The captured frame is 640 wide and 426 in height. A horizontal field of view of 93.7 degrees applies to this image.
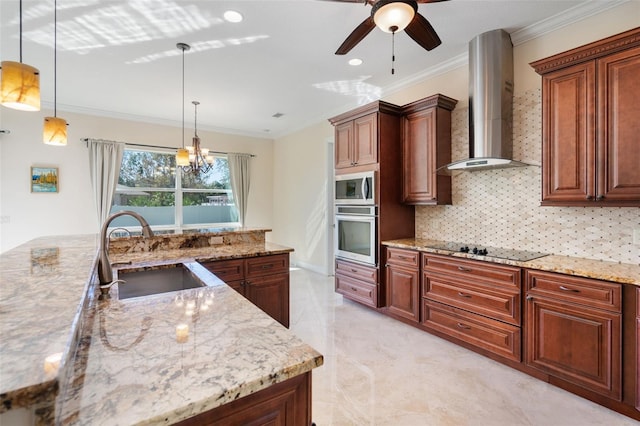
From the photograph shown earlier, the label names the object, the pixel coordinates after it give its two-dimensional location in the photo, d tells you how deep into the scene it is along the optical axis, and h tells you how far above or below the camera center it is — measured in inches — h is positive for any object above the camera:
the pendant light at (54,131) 88.3 +24.2
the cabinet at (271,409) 30.5 -21.3
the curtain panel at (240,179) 254.4 +29.0
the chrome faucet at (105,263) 60.3 -10.4
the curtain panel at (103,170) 199.2 +28.8
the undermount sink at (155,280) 78.7 -18.7
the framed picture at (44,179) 183.8 +21.2
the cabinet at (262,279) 103.8 -24.0
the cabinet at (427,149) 130.5 +28.8
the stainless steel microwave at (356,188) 138.6 +12.1
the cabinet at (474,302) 95.7 -31.8
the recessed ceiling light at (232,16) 102.5 +68.5
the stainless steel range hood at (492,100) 112.2 +43.0
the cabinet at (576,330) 76.2 -32.2
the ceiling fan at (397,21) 67.4 +47.7
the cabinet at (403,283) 125.2 -30.5
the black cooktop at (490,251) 100.9 -14.3
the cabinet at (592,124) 80.4 +25.8
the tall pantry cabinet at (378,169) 137.9 +20.8
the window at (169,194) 216.8 +15.2
